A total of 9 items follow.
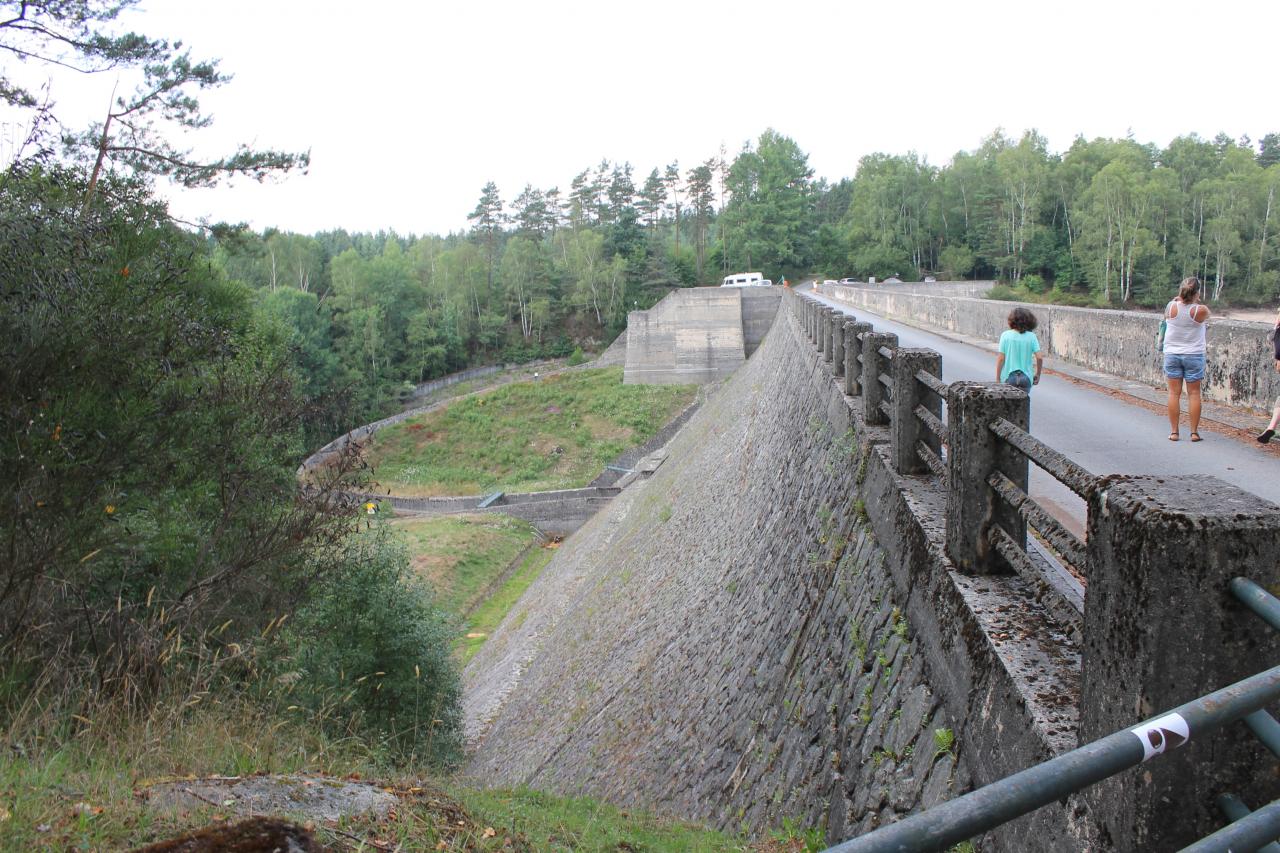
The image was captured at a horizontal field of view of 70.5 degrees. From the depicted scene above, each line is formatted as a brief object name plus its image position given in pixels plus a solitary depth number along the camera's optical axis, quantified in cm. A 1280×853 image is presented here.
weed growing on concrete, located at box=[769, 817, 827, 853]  471
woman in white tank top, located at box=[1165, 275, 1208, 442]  867
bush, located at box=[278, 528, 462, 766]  1085
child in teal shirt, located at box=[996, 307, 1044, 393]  857
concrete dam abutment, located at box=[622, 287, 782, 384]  5056
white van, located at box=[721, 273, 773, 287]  7181
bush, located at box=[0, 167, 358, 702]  707
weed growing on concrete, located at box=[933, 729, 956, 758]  375
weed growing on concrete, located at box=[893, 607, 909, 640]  481
